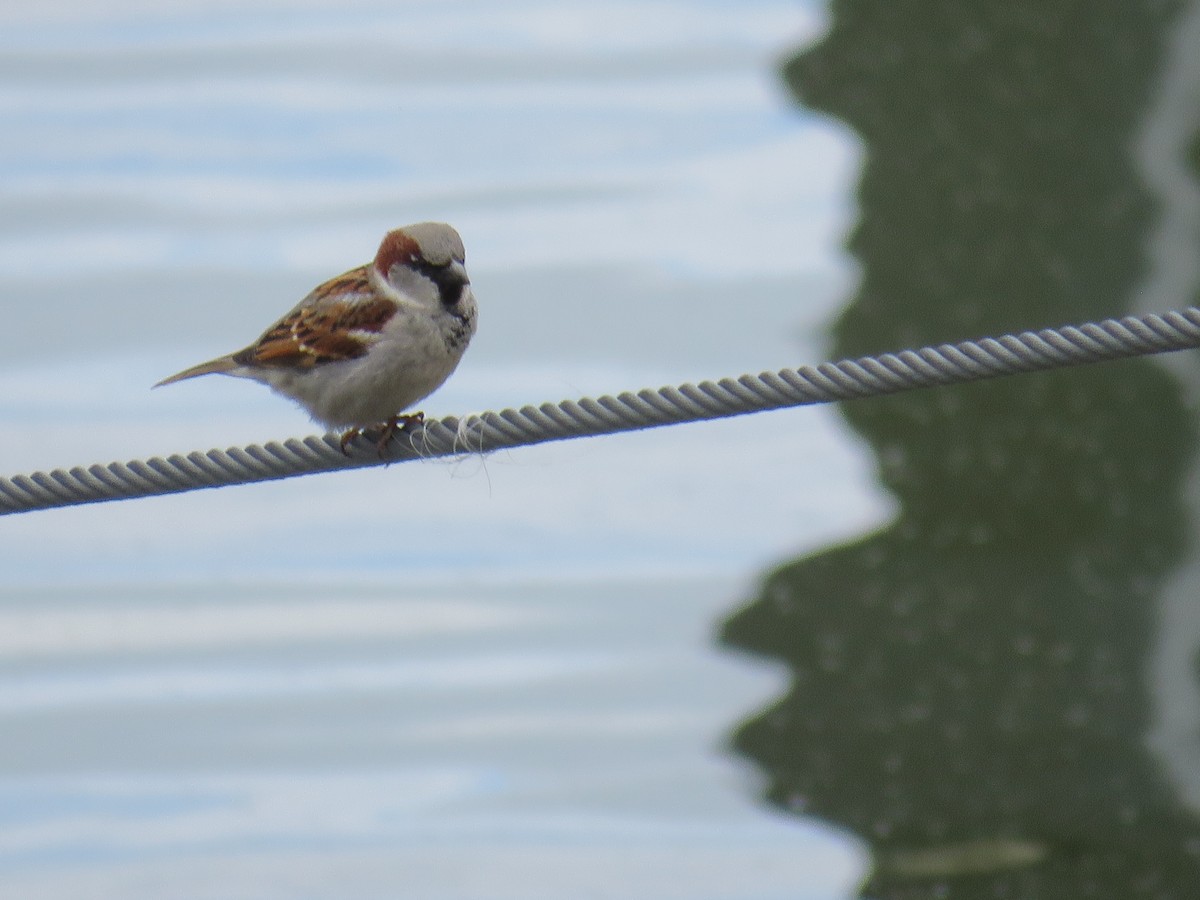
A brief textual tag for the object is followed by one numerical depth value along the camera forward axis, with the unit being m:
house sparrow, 8.20
